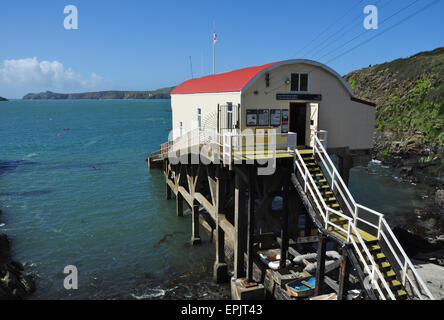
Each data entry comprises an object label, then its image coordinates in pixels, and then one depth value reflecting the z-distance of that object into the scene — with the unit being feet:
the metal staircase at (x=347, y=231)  30.76
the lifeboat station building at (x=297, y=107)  46.73
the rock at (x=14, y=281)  49.39
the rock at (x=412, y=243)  64.03
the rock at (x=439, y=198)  93.54
